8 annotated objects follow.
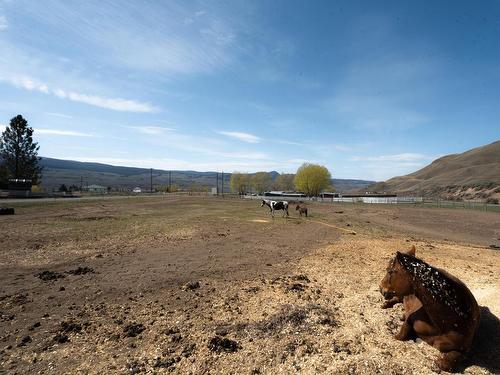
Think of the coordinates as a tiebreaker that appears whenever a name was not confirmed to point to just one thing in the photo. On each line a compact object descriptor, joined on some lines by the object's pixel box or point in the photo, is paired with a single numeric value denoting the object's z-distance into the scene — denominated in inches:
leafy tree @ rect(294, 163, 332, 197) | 4539.9
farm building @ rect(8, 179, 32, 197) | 2356.3
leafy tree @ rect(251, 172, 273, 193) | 6097.4
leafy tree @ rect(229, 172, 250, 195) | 5762.8
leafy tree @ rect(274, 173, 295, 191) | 7805.1
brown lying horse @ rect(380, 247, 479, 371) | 209.9
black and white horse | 1331.0
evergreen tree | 2883.9
